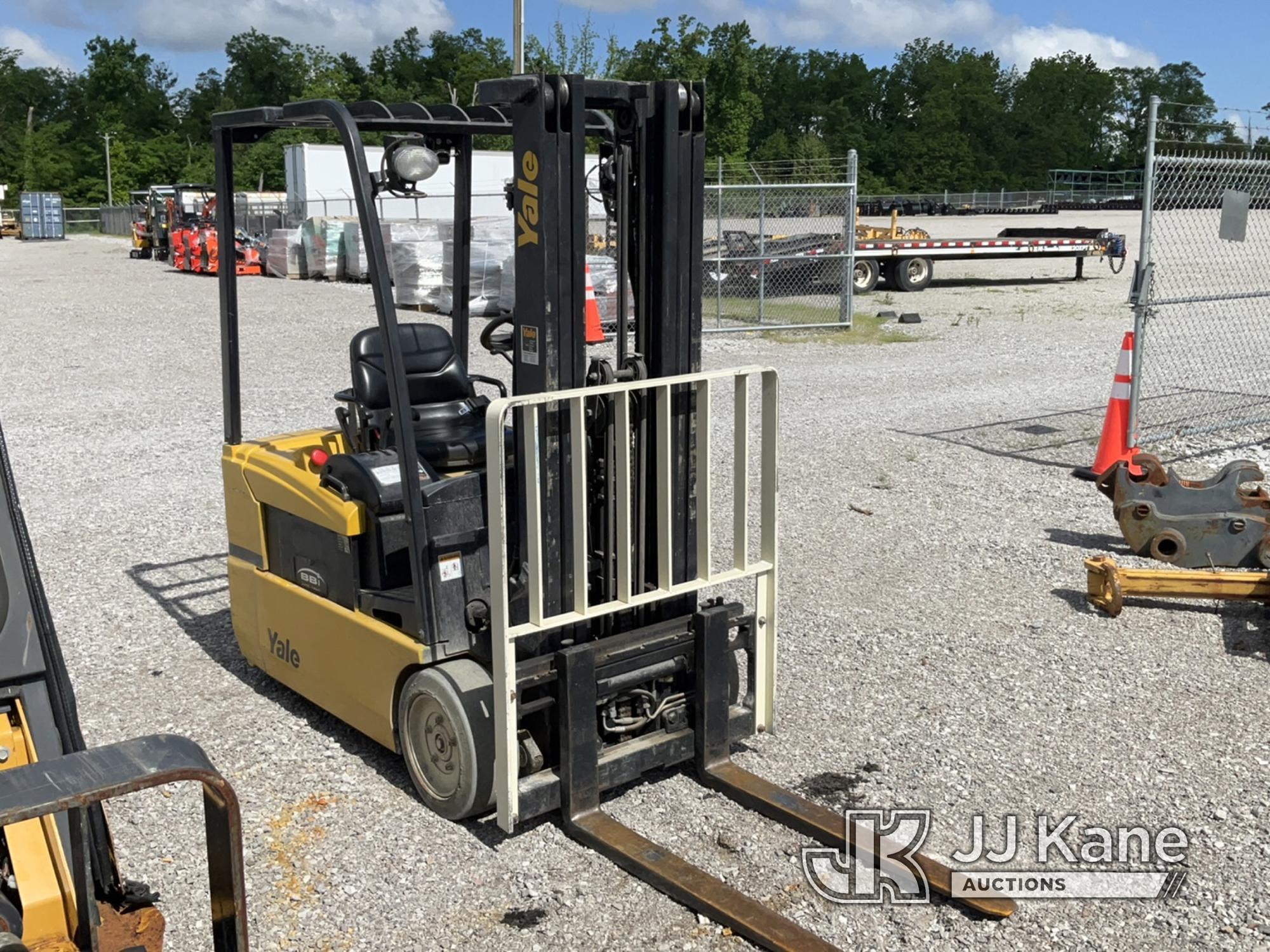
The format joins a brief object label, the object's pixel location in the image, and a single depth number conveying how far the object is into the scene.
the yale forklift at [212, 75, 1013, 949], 4.07
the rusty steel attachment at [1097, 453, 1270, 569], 6.84
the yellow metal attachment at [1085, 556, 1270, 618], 6.28
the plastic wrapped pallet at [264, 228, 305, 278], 27.66
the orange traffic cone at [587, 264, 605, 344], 14.09
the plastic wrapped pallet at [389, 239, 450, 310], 20.14
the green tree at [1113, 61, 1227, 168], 89.62
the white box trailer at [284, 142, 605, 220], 30.61
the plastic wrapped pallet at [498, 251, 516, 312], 18.70
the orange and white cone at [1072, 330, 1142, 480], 9.01
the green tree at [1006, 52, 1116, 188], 92.44
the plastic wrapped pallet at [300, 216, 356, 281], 26.62
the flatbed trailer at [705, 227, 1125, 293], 19.88
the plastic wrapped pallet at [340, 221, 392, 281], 25.89
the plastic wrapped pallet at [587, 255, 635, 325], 17.77
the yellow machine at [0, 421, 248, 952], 1.93
